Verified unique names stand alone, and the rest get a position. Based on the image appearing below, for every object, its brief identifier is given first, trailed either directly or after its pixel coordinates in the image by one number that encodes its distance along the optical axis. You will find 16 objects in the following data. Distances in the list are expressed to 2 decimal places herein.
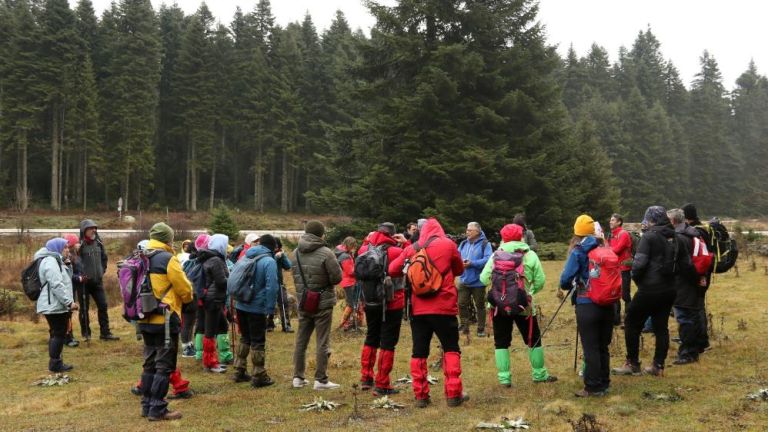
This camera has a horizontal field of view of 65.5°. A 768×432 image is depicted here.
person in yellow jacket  6.78
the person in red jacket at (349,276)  12.01
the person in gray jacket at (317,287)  7.60
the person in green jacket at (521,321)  7.29
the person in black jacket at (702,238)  8.43
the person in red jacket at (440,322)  6.68
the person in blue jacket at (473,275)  10.25
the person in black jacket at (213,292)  8.81
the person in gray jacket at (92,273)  11.62
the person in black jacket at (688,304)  8.10
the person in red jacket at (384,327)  7.40
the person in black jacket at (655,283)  7.14
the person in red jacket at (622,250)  8.39
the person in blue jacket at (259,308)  7.74
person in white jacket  9.04
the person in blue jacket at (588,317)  6.85
